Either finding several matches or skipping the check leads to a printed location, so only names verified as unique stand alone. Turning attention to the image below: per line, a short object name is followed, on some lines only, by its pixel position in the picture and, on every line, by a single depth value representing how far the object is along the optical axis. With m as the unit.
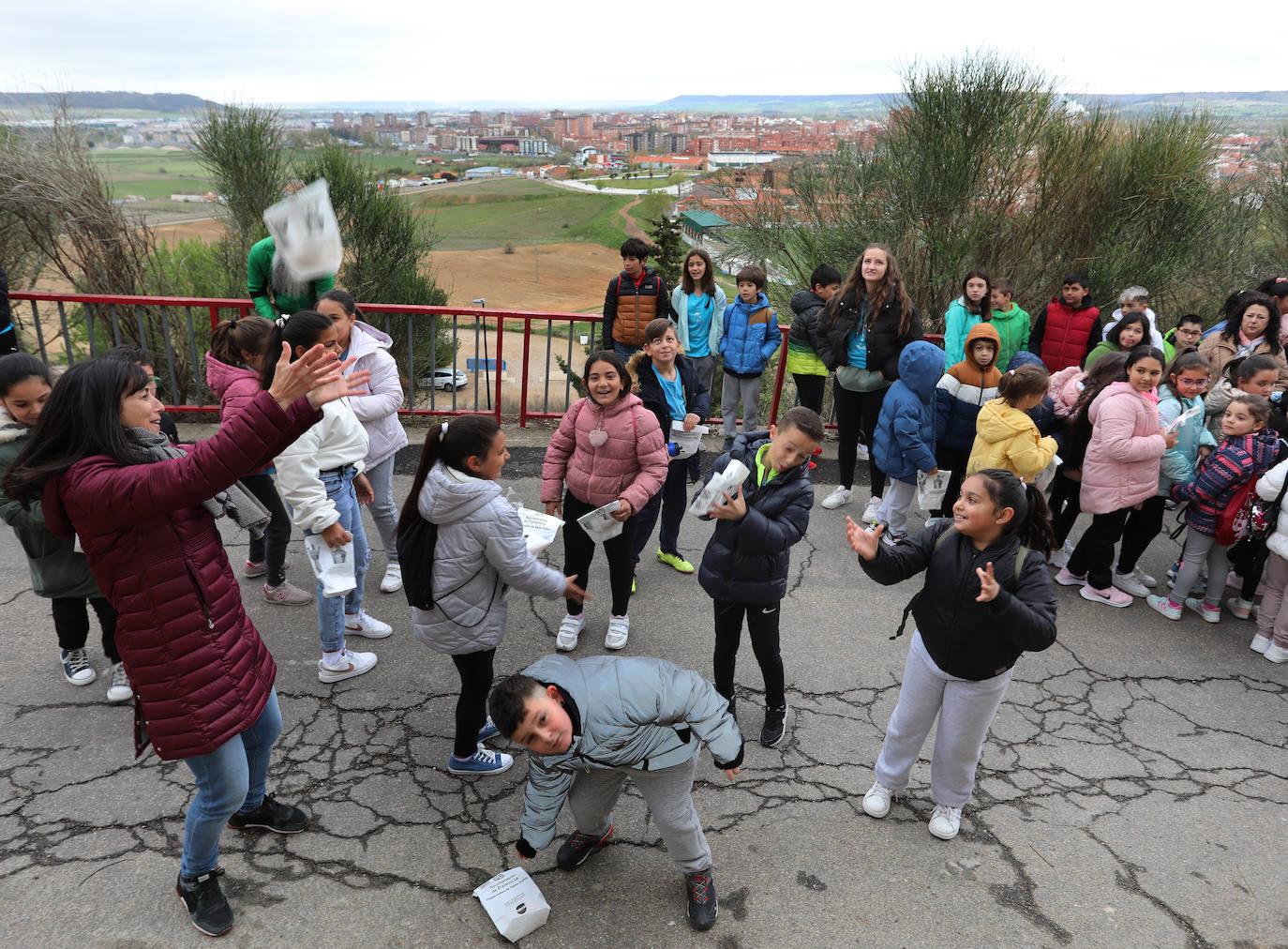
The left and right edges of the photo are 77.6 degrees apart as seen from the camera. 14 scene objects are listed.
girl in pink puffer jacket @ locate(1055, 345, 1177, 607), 4.84
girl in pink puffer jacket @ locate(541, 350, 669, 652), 4.11
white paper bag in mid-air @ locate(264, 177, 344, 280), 4.66
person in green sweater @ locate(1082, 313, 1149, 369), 6.02
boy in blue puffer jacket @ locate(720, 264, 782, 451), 6.78
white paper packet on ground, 2.73
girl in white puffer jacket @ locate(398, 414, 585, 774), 2.97
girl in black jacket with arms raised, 2.85
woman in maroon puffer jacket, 2.20
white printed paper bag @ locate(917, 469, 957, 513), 5.27
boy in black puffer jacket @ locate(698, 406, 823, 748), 3.31
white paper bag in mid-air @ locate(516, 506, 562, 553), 3.44
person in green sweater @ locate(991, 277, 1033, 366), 6.69
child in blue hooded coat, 5.18
